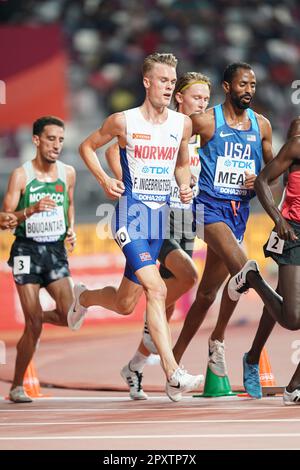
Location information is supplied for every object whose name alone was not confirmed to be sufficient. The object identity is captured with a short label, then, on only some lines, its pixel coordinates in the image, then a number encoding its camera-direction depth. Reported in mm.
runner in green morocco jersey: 10656
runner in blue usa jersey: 9828
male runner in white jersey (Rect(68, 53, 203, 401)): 9203
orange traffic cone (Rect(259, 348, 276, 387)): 10312
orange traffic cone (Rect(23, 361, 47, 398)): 11164
